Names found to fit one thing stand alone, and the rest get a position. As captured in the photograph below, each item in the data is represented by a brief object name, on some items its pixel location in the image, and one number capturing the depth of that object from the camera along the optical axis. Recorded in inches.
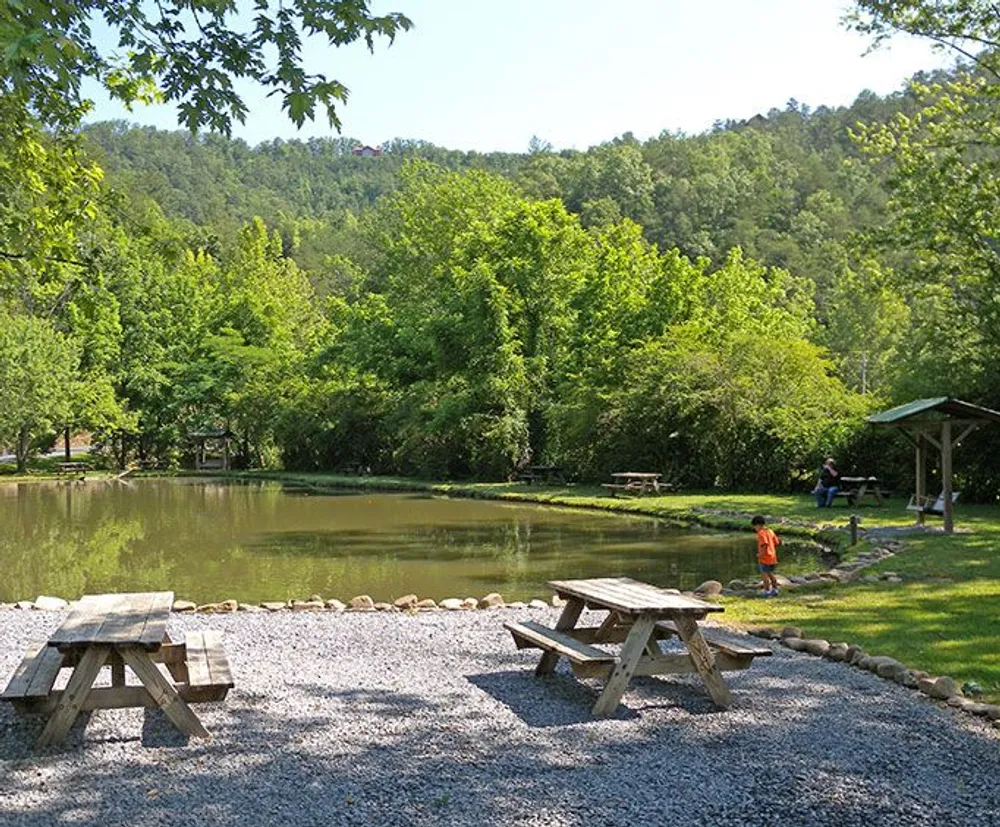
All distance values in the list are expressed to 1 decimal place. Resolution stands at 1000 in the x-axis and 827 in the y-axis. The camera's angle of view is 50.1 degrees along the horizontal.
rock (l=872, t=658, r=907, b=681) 292.8
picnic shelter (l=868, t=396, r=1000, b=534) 648.4
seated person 883.4
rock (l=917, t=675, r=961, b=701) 270.3
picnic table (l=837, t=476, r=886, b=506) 883.4
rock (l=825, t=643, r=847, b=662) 320.2
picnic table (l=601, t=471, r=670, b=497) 1083.9
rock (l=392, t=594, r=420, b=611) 448.8
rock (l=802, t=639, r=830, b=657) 328.8
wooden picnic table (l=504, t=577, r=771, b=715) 257.0
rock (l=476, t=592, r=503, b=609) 451.7
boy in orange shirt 457.4
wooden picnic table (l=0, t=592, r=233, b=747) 226.2
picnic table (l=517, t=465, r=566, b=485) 1296.8
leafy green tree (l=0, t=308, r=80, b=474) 1625.2
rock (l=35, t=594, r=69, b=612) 446.6
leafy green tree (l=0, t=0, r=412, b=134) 218.5
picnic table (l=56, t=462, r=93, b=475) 1755.7
